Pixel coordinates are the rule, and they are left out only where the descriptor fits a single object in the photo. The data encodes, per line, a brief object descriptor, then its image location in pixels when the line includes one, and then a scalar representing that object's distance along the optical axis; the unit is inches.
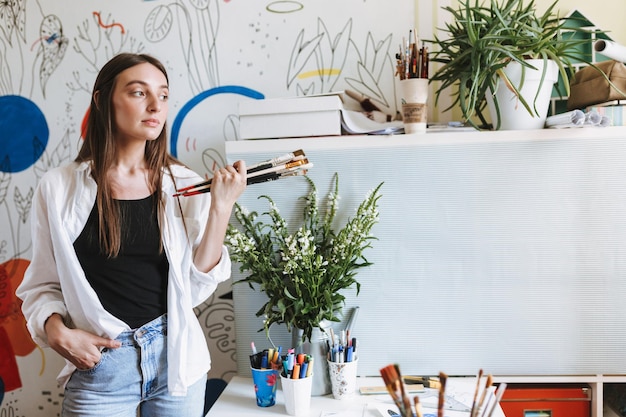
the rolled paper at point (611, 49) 59.4
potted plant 55.8
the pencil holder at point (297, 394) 53.6
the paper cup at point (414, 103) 58.0
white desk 53.8
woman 51.6
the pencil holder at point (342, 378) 56.0
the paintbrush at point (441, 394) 32.0
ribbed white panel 57.8
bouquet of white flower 56.5
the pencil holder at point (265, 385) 56.0
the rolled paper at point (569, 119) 55.0
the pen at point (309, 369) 54.1
